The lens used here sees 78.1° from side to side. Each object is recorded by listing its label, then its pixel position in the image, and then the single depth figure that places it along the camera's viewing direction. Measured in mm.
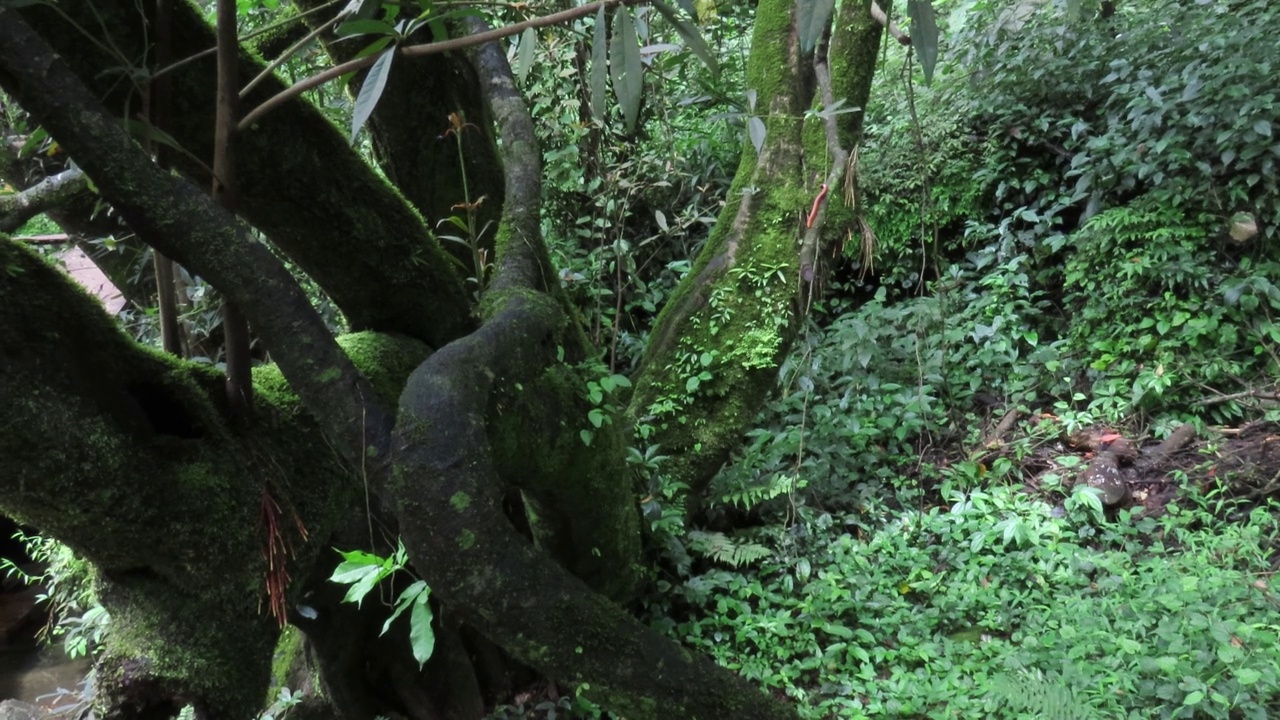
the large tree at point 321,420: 1454
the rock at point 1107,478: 3293
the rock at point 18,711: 3385
